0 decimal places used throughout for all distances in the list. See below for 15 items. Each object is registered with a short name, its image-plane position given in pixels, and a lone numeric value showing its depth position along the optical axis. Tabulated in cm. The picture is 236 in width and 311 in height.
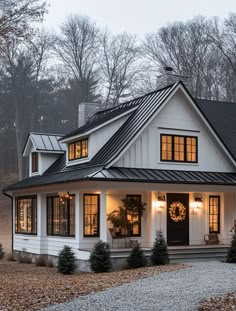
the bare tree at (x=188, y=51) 3794
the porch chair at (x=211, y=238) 1933
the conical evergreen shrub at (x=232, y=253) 1688
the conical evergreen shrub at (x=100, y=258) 1588
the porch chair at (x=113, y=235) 1812
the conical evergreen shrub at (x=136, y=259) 1611
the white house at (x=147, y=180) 1767
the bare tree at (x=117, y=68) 4159
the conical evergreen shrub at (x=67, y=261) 1608
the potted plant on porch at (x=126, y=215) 1808
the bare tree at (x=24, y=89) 4162
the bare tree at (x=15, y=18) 1248
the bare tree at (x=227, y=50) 3784
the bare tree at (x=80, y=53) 4120
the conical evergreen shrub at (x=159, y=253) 1642
